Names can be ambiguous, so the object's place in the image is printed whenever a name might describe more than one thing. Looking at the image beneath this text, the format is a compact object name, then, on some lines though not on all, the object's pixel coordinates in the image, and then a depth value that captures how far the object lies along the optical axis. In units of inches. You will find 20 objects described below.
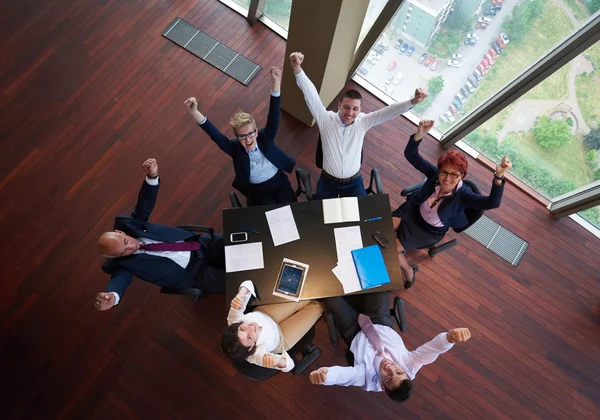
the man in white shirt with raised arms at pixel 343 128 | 109.0
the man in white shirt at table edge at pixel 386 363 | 84.7
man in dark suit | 93.8
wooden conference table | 98.6
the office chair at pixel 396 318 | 100.6
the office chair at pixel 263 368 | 95.3
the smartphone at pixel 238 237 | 103.2
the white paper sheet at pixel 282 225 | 103.0
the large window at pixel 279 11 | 162.6
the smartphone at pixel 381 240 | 101.9
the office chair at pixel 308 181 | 118.5
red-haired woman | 100.0
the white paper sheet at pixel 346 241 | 101.5
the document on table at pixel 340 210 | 104.8
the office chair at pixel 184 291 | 102.6
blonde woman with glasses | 105.6
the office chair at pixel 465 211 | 110.5
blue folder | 99.2
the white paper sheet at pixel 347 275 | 98.5
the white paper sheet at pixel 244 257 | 100.7
